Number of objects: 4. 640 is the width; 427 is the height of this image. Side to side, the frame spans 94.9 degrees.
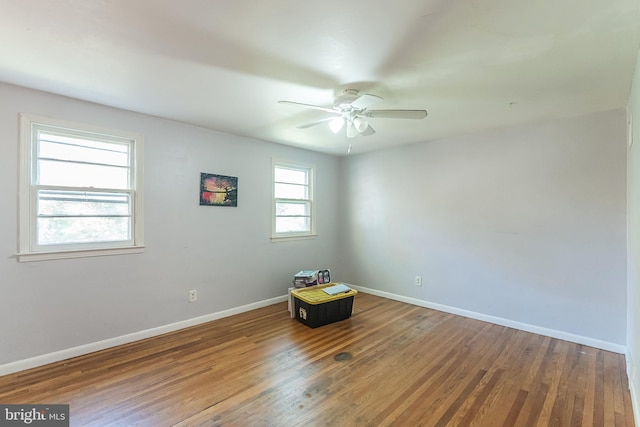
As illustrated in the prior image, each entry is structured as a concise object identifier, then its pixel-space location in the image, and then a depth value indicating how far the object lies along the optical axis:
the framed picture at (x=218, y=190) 3.60
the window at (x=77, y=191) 2.52
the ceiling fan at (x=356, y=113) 2.40
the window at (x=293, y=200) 4.46
